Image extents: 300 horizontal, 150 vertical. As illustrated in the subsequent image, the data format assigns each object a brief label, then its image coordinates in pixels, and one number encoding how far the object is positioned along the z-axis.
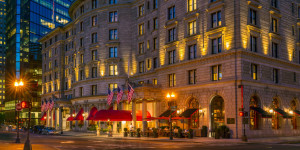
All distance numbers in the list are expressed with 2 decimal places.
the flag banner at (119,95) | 52.91
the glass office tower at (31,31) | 129.00
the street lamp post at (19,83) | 31.26
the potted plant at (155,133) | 45.47
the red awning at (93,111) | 70.07
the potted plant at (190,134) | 42.31
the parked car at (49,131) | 65.79
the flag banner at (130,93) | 49.38
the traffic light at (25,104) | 25.76
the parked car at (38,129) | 70.09
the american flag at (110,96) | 55.22
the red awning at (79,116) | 73.34
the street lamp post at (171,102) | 41.33
